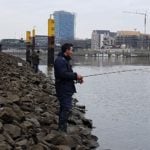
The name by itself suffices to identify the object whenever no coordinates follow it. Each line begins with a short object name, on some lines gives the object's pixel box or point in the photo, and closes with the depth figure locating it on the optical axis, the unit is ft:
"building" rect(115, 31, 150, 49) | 418.83
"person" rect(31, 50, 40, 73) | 68.89
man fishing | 21.87
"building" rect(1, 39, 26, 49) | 255.96
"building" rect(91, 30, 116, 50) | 406.68
